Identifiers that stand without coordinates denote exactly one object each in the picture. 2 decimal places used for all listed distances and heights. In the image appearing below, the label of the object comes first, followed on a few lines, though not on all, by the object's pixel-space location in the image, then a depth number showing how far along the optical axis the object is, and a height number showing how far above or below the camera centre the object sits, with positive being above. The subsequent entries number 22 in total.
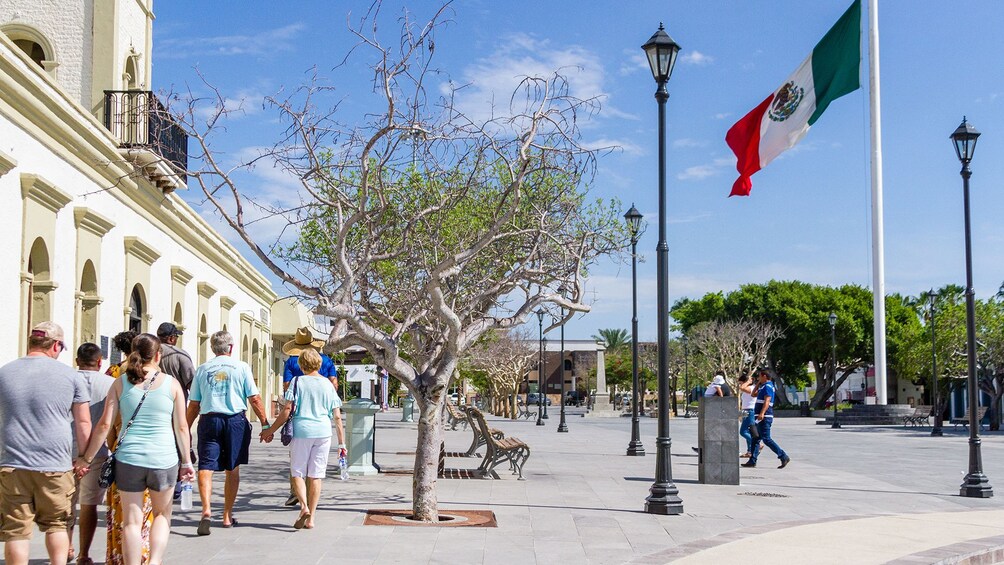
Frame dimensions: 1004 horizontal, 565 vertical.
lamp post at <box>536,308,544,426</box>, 42.62 -0.79
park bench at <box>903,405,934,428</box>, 39.72 -2.42
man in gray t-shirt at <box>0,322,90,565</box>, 6.31 -0.62
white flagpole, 39.53 +6.18
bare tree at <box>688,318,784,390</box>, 62.50 +0.69
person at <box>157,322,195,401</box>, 9.59 -0.08
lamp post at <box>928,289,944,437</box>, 33.66 -2.26
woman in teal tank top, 6.58 -0.55
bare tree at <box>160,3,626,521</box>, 9.93 +1.35
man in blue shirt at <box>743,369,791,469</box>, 16.78 -0.91
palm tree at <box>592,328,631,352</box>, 102.56 +1.62
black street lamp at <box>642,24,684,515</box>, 11.80 +1.30
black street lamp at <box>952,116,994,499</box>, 13.88 +0.01
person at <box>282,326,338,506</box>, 10.33 +0.04
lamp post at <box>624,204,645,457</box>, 19.44 +0.47
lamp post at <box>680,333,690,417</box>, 60.07 -1.08
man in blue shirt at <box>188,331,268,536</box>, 9.04 -0.50
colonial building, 12.49 +2.47
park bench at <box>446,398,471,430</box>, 29.31 -1.77
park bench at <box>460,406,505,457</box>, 14.63 -1.26
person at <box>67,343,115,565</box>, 7.38 -0.75
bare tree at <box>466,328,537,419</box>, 50.95 -0.49
